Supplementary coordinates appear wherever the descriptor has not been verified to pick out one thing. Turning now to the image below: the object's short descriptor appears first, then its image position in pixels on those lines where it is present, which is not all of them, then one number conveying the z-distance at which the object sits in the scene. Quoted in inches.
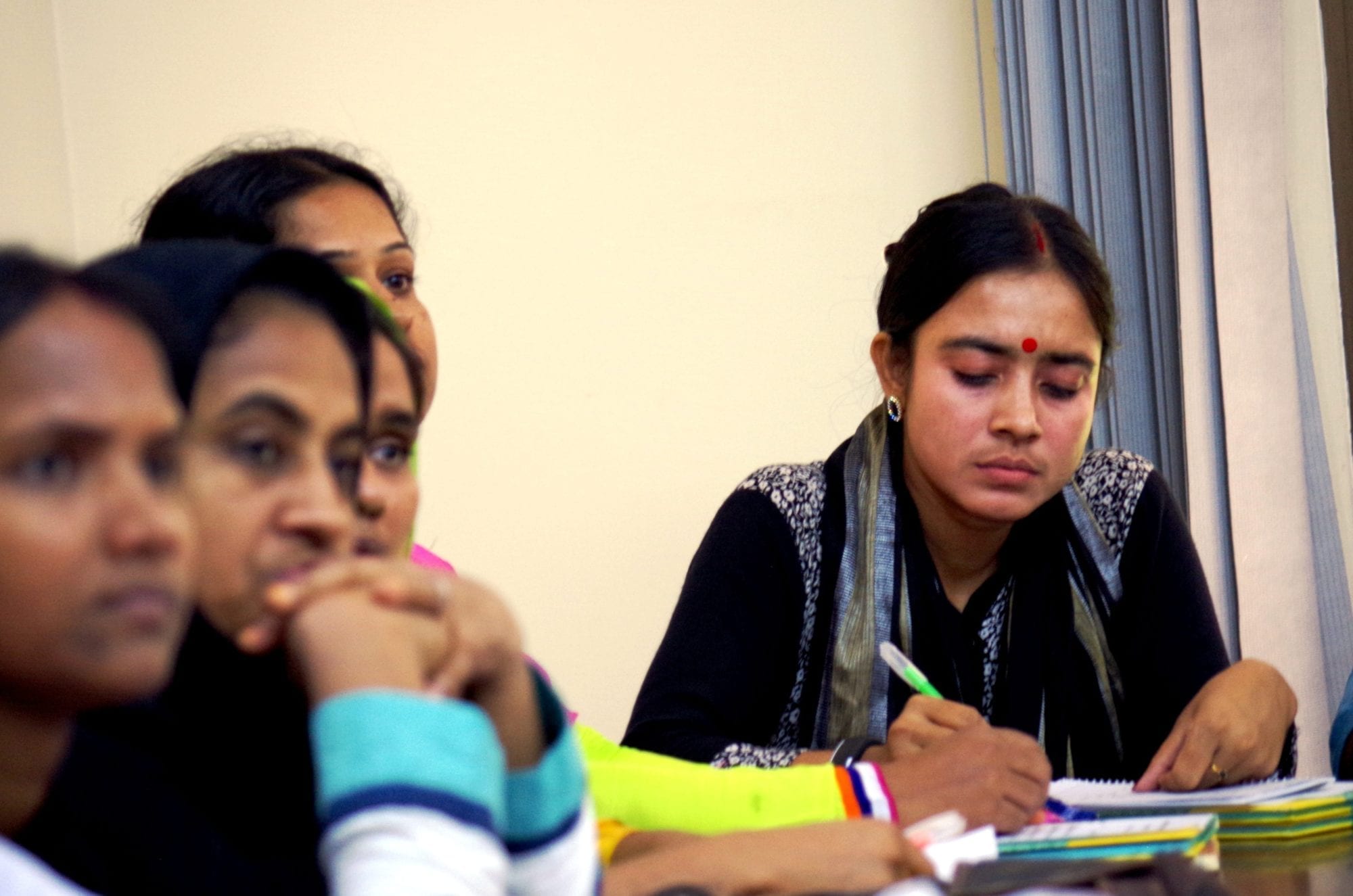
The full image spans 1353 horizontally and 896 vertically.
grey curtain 127.8
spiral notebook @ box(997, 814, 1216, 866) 93.1
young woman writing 109.5
